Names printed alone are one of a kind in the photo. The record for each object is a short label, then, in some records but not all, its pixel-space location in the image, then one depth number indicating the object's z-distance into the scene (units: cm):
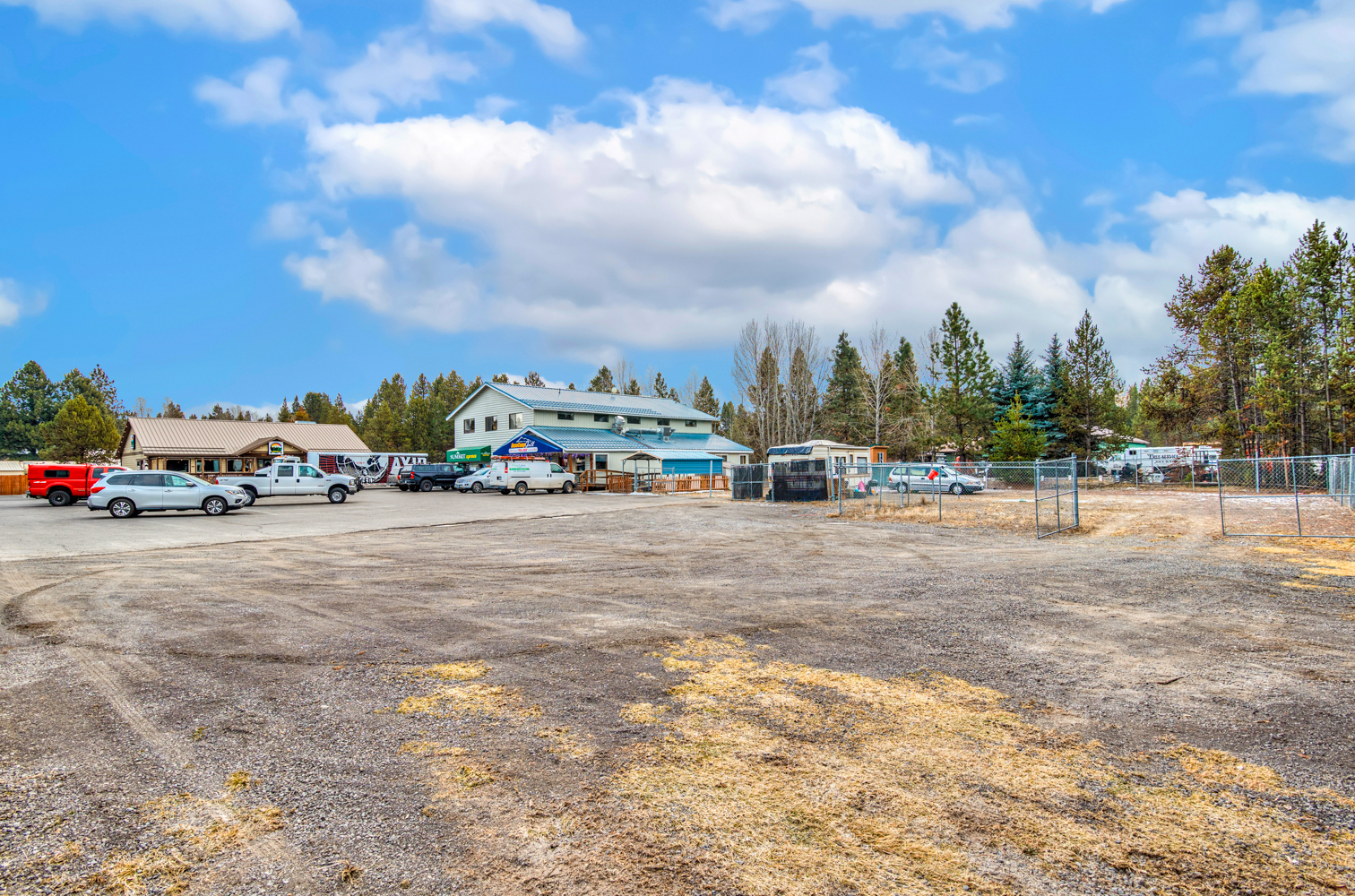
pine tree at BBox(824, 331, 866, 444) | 6531
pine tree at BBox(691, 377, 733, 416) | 9506
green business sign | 5272
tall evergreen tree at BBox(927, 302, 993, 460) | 4803
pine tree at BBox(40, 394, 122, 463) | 6164
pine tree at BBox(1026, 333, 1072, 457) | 4359
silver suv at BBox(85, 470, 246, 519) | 2352
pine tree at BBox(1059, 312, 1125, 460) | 4375
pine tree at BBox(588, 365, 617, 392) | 9188
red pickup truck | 3119
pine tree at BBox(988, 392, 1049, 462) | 3869
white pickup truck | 3088
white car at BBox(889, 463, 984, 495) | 3209
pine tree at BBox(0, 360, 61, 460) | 7569
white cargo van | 3953
